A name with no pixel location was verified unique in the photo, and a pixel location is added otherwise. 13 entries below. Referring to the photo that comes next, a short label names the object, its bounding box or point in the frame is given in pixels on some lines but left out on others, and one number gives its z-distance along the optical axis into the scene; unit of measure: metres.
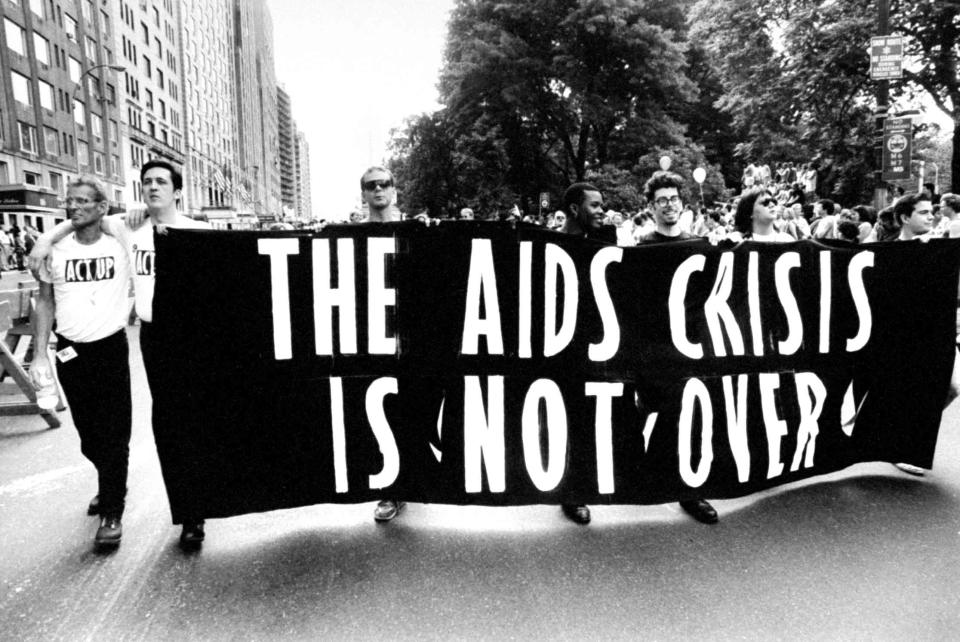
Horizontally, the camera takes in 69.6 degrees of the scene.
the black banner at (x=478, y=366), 3.57
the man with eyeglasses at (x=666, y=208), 4.15
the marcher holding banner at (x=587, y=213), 4.24
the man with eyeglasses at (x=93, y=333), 3.57
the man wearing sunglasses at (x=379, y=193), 4.43
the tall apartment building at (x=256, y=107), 129.38
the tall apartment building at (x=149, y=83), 59.35
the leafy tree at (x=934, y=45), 20.41
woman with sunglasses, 4.55
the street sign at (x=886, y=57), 13.15
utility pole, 13.41
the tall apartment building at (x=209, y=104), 84.94
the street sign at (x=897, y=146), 13.18
